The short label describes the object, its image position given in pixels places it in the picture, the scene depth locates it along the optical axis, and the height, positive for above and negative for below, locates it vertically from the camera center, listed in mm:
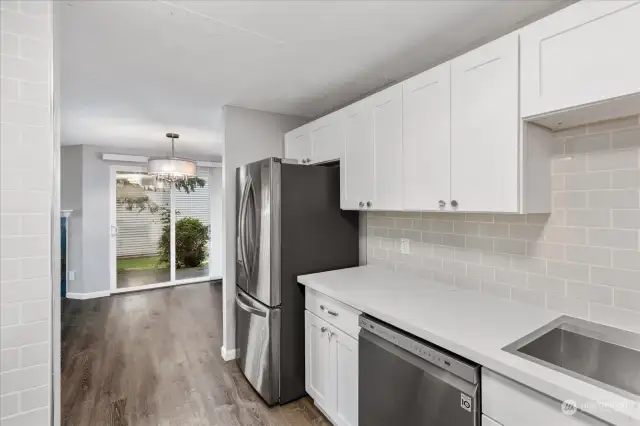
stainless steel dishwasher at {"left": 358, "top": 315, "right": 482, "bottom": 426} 1262 -750
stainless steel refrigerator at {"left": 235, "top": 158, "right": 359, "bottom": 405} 2316 -317
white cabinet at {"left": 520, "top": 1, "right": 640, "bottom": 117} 1126 +591
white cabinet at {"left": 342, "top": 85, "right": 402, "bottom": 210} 2043 +404
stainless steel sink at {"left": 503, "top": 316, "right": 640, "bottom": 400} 1234 -559
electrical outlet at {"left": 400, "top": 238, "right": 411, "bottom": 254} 2422 -251
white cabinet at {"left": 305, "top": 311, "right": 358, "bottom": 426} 1881 -994
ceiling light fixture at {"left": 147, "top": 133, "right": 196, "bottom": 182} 3678 +527
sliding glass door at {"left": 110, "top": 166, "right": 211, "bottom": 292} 5336 -302
